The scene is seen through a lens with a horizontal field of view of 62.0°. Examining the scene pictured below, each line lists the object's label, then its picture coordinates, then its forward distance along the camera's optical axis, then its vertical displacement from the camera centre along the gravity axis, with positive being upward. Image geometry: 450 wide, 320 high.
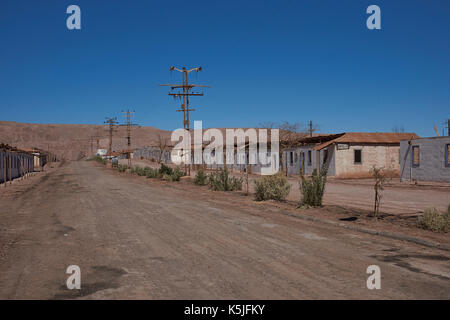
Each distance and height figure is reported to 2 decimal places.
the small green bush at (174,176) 27.91 -1.36
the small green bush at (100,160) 76.88 -0.21
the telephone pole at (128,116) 59.70 +6.73
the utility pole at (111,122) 70.14 +6.94
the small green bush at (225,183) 19.94 -1.41
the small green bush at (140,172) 35.49 -1.29
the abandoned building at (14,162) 29.42 -0.18
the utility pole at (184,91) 31.25 +5.67
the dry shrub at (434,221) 8.51 -1.55
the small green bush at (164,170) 31.05 -1.01
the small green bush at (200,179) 23.63 -1.36
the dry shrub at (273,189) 15.03 -1.31
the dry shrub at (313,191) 12.68 -1.19
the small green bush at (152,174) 30.92 -1.33
